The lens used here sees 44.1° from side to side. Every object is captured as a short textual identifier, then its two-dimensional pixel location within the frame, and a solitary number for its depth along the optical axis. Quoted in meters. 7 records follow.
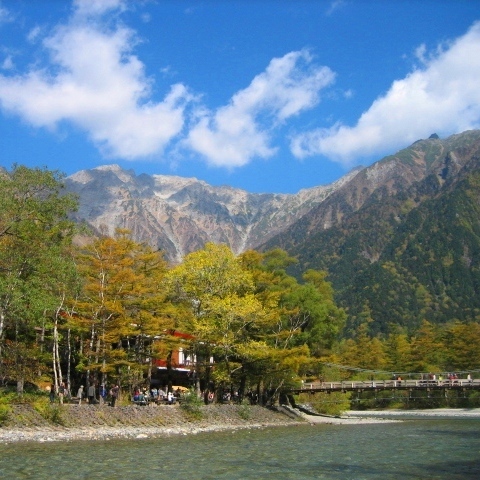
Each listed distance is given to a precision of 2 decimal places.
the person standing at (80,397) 33.91
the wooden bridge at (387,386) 53.47
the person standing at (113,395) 34.53
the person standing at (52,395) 32.05
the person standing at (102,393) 35.14
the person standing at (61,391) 31.98
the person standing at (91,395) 35.69
